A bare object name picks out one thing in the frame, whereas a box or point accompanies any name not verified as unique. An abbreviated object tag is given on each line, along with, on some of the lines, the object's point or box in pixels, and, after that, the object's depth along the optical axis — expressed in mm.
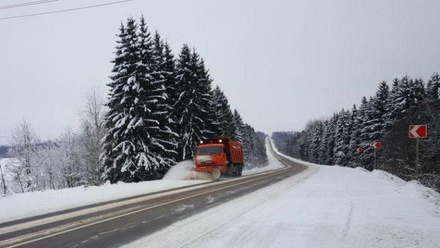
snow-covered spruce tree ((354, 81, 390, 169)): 52719
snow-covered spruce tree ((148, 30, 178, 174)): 30891
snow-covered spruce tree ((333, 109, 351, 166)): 76812
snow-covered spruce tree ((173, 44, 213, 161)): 38062
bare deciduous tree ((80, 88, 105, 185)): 42875
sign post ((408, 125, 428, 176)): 17625
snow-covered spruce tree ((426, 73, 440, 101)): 58219
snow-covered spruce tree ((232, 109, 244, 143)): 67225
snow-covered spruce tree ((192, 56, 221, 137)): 39375
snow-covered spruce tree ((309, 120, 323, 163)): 116438
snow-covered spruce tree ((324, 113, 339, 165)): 93581
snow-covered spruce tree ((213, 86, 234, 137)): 55619
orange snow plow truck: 29047
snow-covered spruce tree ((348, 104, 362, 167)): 65062
